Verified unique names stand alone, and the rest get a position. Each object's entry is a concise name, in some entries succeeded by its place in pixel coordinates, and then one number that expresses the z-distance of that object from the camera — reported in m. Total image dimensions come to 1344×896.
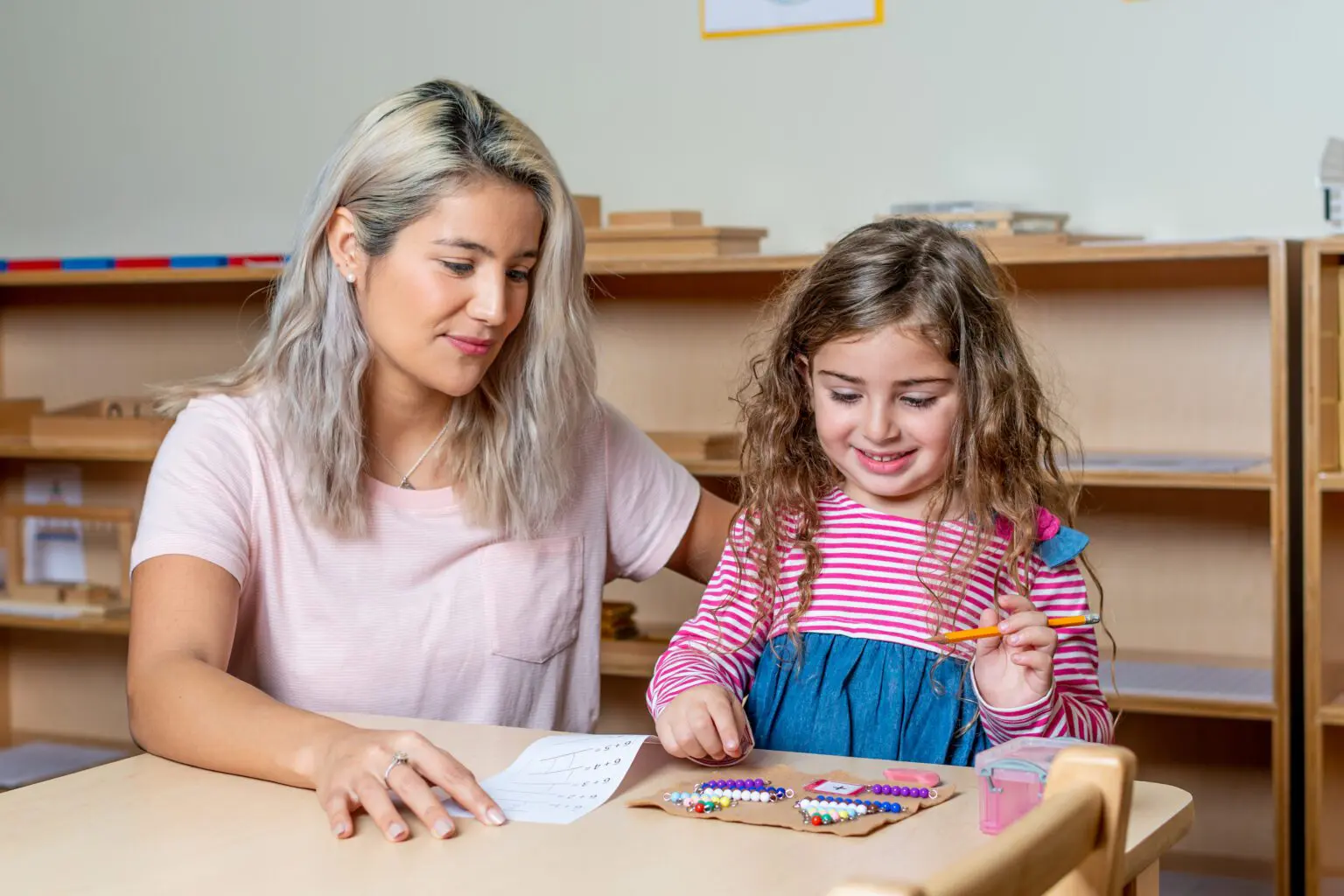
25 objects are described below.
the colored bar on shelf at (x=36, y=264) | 3.27
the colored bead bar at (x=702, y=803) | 1.18
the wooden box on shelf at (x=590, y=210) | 2.76
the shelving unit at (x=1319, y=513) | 2.30
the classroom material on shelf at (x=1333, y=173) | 2.33
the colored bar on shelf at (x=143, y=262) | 3.22
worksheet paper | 1.20
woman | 1.60
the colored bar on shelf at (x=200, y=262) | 3.12
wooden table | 1.05
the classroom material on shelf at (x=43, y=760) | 3.26
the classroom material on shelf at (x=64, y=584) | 3.23
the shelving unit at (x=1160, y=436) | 2.41
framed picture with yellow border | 2.83
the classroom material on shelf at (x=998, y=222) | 2.45
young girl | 1.47
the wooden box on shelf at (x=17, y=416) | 3.39
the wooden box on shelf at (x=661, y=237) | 2.68
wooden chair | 0.67
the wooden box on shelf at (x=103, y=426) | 3.14
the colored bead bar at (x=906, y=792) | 1.20
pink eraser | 1.24
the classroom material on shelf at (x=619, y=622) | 2.90
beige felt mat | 1.12
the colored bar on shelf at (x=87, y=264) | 3.22
